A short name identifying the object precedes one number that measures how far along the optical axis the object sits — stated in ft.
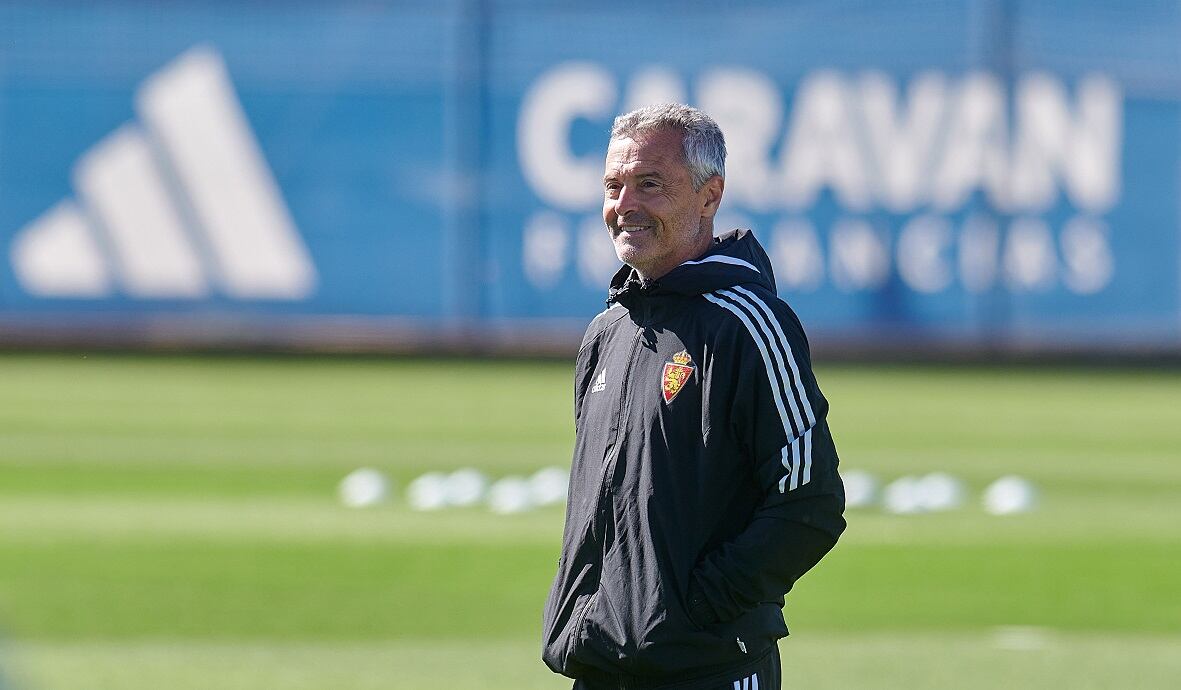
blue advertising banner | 219.61
